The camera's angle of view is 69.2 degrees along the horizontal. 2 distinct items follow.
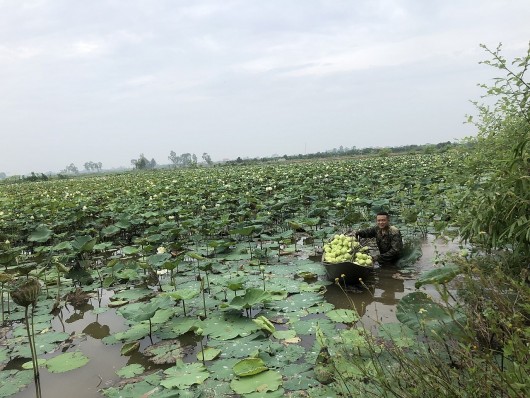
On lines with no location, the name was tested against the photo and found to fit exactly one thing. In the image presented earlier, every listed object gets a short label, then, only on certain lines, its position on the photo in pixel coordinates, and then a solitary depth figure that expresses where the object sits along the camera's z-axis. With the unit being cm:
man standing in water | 630
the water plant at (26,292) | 297
